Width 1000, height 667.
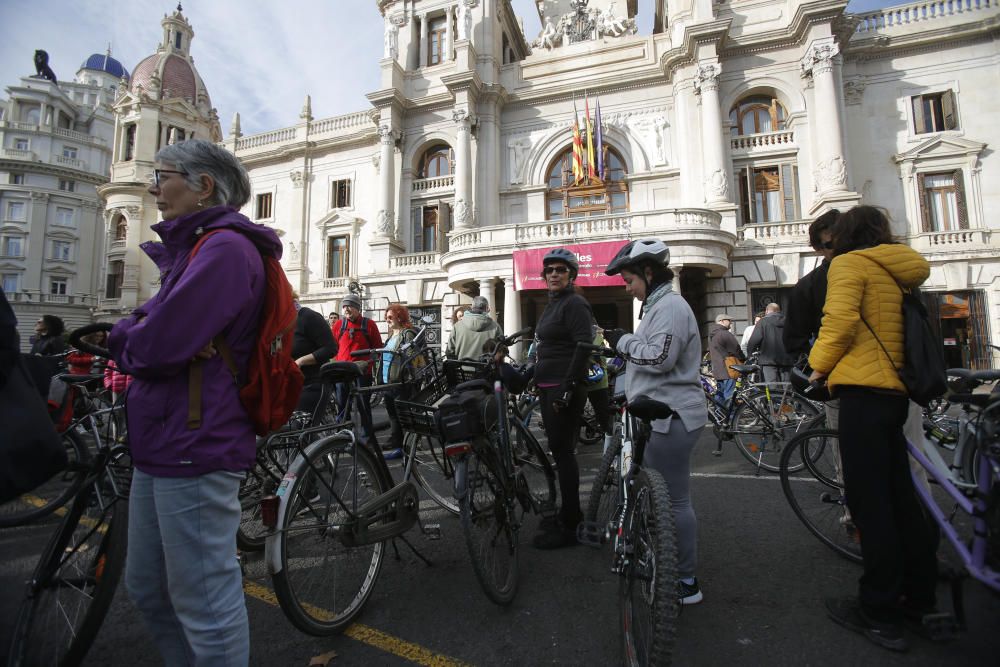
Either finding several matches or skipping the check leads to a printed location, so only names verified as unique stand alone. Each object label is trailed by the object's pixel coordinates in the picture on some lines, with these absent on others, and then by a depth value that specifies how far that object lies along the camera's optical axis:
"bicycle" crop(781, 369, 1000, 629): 2.06
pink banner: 15.32
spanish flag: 19.81
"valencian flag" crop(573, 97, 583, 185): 19.98
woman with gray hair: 1.44
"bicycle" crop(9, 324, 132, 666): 1.93
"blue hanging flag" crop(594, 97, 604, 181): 19.48
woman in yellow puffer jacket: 2.26
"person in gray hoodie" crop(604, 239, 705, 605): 2.51
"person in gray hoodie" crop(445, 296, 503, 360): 5.69
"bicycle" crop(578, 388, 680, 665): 1.79
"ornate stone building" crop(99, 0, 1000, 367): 16.70
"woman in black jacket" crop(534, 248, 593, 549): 3.32
